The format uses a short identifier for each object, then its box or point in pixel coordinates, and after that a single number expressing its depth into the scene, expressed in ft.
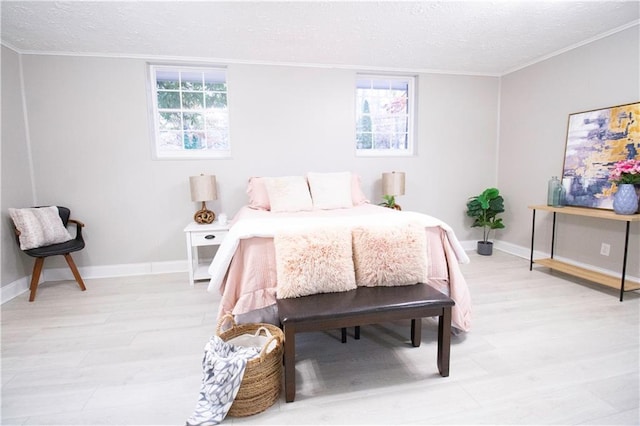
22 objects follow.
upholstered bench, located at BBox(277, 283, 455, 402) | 4.76
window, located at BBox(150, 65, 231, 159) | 11.52
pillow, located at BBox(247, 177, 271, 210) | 10.46
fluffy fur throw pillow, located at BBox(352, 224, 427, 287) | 5.75
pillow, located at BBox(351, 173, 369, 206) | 11.12
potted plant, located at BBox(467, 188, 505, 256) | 13.10
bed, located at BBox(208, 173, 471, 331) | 5.57
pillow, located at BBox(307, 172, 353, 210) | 10.47
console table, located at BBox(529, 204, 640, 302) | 8.34
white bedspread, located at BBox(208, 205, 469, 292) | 6.01
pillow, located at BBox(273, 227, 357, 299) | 5.39
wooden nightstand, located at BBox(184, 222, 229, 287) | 10.19
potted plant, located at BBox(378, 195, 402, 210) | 12.03
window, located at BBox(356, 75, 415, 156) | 13.25
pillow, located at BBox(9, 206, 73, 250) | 8.96
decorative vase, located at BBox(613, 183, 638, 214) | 8.36
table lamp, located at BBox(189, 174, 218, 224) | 10.59
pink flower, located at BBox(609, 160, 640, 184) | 8.33
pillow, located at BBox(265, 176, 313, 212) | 10.08
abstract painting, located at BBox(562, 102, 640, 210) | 9.10
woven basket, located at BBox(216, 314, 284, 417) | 4.61
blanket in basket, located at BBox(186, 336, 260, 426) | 4.46
